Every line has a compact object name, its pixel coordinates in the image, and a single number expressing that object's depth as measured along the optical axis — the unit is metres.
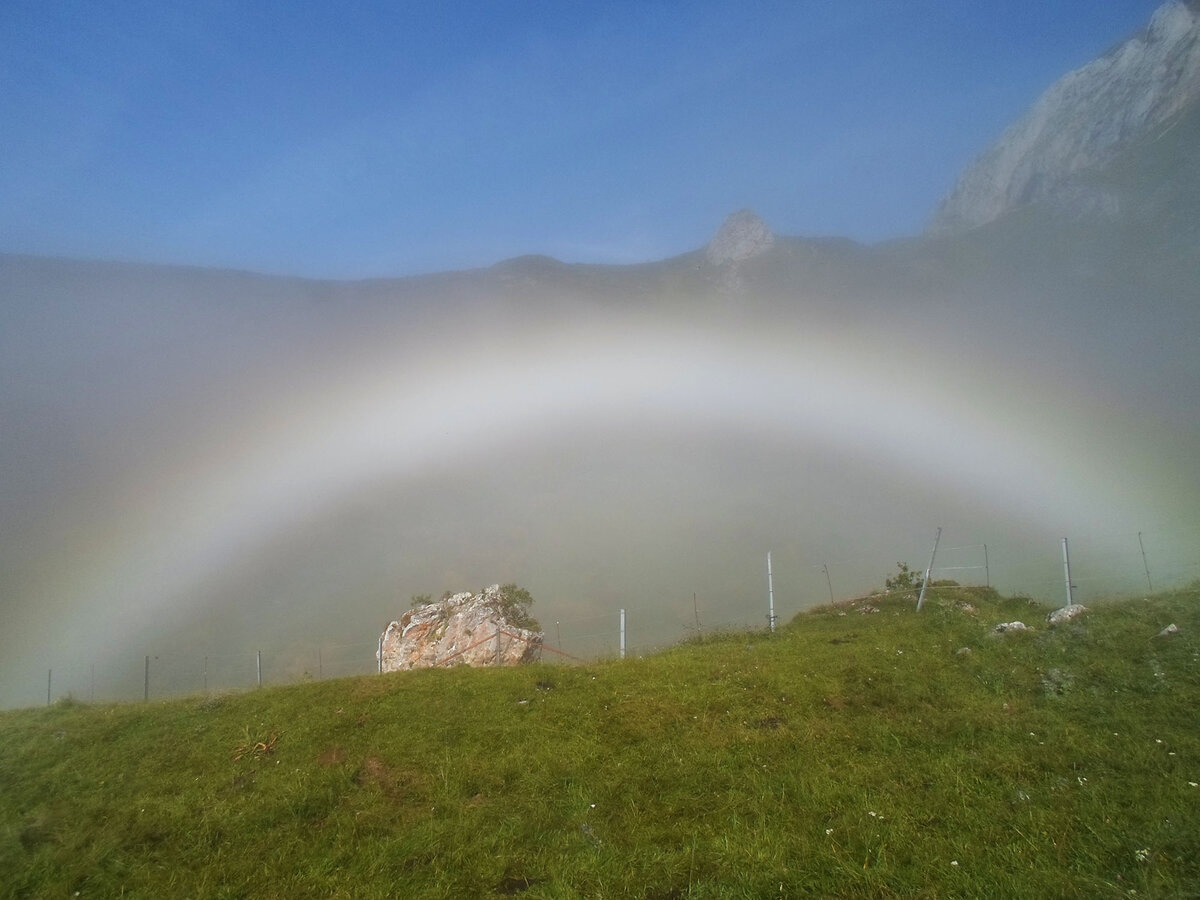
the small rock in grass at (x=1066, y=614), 15.10
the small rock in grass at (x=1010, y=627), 14.48
